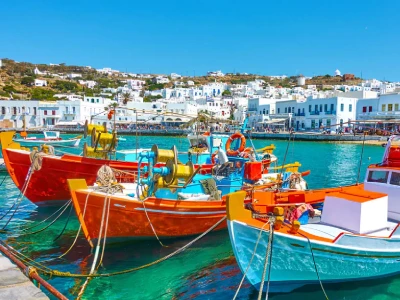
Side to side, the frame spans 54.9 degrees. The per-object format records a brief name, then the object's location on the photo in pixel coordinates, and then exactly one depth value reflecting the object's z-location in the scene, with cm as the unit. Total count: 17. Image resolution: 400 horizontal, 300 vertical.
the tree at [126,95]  10759
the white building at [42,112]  7706
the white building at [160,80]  17375
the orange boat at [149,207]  1052
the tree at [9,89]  10027
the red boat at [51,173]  1542
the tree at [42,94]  9725
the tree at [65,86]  12295
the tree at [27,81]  11762
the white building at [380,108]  5928
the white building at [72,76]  15475
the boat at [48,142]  3764
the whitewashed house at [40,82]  11878
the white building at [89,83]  13924
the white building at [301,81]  16080
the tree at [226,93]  13000
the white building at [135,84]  14788
